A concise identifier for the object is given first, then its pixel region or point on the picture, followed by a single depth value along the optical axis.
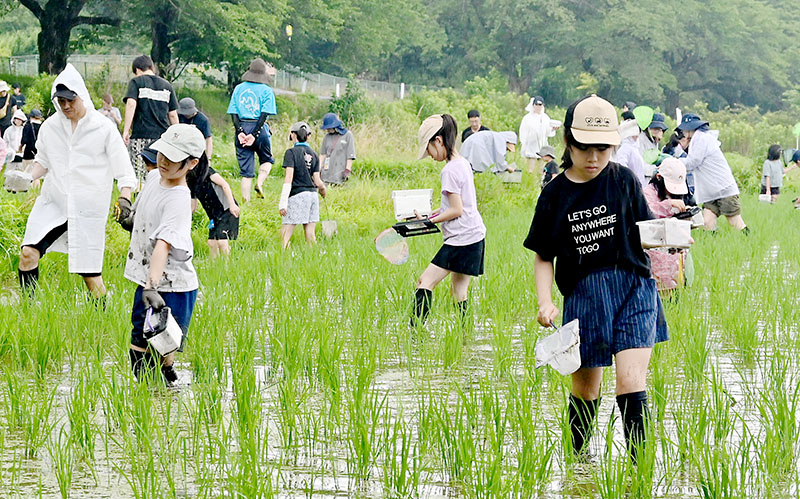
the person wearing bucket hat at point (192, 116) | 16.80
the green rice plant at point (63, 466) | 6.08
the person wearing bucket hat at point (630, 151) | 17.06
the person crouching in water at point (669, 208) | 12.39
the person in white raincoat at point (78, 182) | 11.68
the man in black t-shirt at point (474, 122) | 26.49
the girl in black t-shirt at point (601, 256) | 6.79
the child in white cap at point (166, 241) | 8.66
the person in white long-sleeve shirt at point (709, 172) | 20.50
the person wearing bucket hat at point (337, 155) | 23.87
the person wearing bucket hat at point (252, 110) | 21.09
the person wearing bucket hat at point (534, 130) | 34.53
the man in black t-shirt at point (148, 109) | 18.33
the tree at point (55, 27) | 53.69
